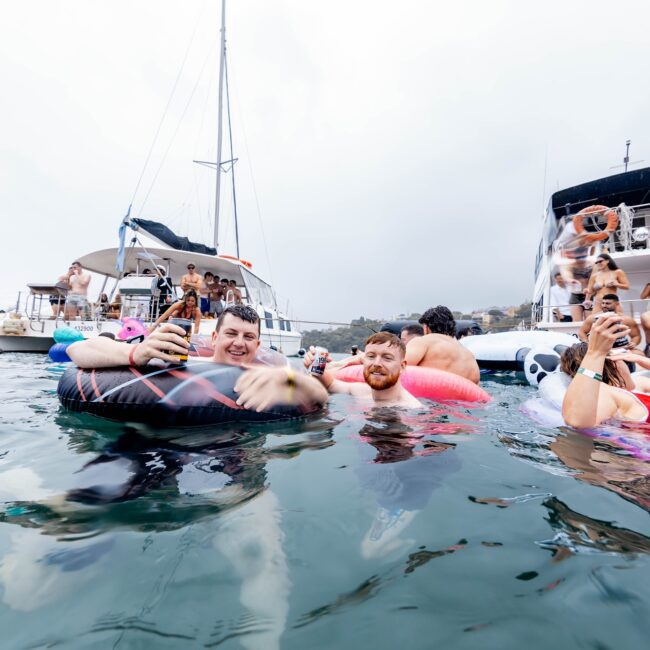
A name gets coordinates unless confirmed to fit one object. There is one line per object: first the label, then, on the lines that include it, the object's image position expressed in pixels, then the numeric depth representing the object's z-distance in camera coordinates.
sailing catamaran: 10.04
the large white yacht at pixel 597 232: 10.10
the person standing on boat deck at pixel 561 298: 10.20
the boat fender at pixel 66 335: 8.77
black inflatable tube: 2.70
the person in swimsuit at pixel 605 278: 7.48
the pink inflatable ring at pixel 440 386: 4.13
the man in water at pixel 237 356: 2.74
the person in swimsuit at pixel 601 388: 2.47
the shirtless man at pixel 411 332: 6.56
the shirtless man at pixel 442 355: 4.99
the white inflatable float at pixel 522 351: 6.09
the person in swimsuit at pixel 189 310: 8.68
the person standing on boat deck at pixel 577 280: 9.54
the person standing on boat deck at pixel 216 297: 10.93
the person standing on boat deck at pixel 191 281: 9.79
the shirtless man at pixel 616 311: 4.89
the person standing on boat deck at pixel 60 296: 10.23
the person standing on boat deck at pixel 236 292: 11.35
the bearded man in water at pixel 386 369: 3.46
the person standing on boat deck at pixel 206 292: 10.70
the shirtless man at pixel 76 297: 10.33
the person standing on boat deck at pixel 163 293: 10.12
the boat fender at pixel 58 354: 7.36
